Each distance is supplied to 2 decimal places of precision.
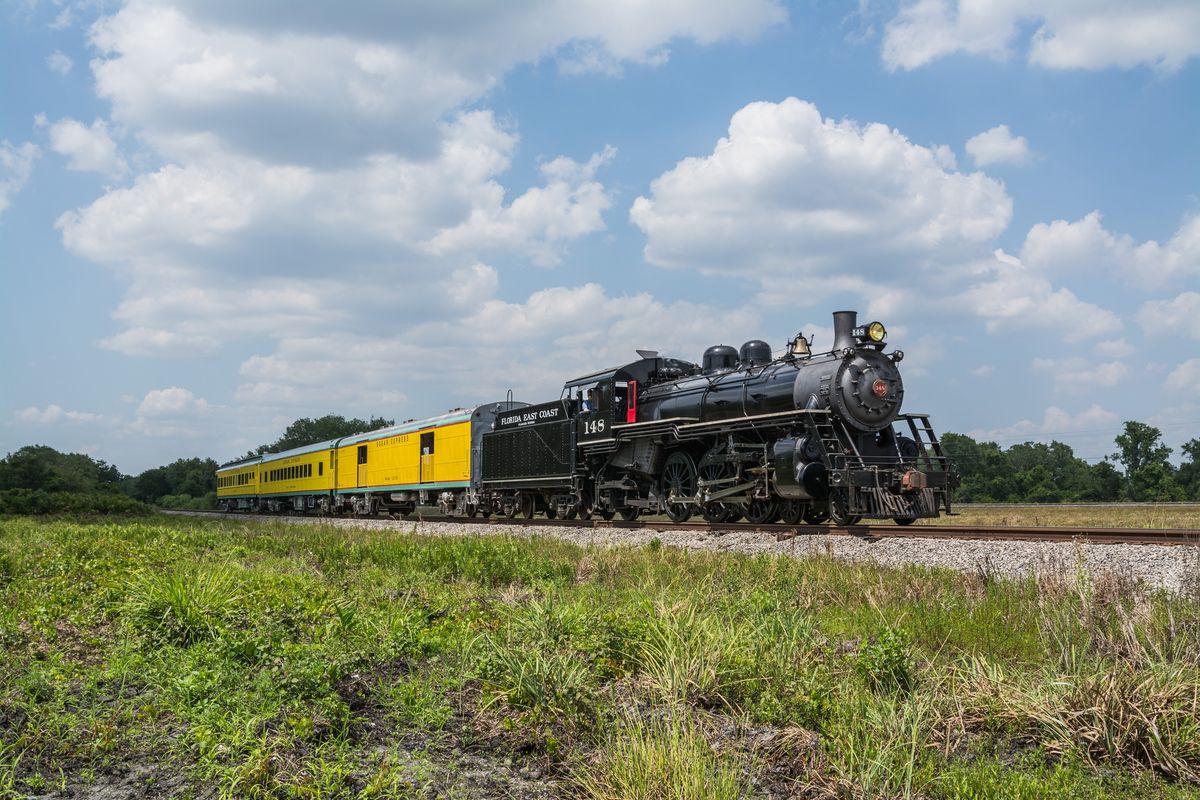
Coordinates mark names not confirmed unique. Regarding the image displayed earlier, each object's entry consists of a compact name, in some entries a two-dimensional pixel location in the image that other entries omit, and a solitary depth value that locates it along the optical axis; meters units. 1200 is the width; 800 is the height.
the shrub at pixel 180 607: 6.94
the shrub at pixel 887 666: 5.89
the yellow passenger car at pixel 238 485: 54.47
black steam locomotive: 16.91
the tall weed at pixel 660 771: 4.15
